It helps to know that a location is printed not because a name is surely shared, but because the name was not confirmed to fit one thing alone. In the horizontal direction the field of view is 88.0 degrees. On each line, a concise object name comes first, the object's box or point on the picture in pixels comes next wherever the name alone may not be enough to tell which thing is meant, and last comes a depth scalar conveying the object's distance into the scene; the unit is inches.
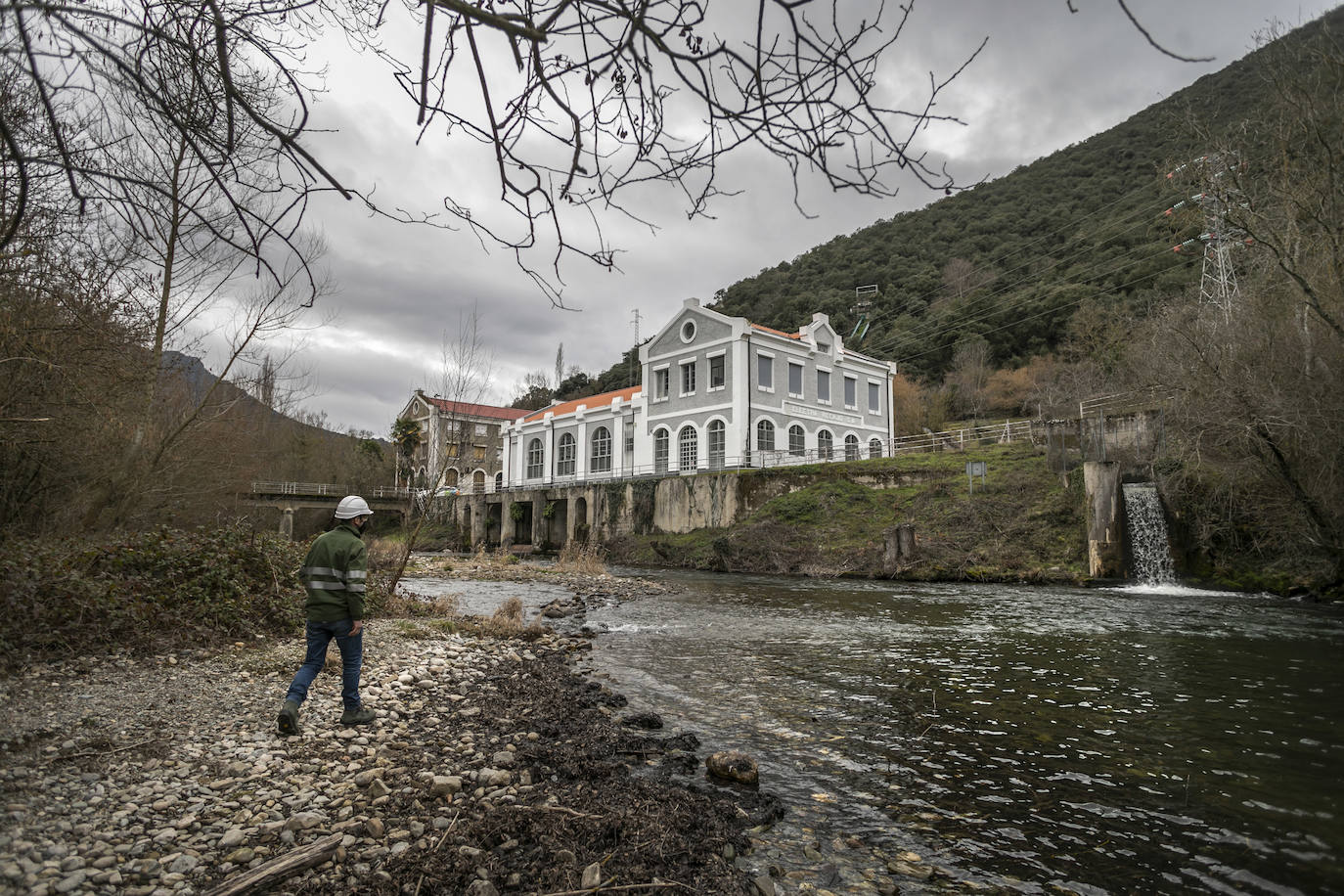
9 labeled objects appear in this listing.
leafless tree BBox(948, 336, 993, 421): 1862.7
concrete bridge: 1583.4
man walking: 214.2
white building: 1389.0
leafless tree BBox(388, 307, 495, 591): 472.1
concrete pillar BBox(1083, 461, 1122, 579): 760.3
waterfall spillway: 735.1
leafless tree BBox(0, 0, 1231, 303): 71.1
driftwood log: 118.8
